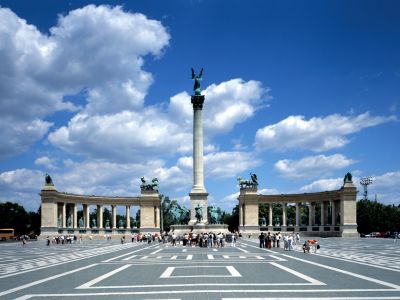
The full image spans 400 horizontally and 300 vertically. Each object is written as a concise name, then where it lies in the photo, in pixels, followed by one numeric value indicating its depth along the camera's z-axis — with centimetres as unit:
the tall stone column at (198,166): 9212
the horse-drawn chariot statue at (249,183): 11494
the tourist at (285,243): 4985
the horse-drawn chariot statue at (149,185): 11775
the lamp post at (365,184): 16350
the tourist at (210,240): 5755
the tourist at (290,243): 4875
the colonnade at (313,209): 10106
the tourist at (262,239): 5480
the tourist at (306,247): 4566
